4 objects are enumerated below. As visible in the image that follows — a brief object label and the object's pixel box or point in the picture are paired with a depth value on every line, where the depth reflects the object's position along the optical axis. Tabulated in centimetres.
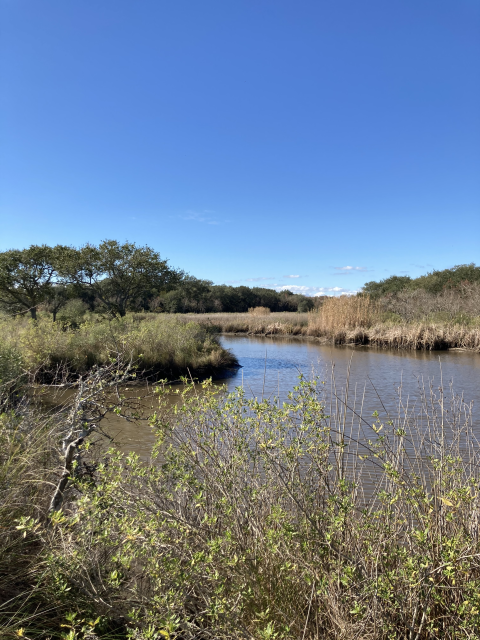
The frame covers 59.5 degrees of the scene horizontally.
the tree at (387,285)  3822
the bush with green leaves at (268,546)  177
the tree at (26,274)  1852
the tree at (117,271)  1802
